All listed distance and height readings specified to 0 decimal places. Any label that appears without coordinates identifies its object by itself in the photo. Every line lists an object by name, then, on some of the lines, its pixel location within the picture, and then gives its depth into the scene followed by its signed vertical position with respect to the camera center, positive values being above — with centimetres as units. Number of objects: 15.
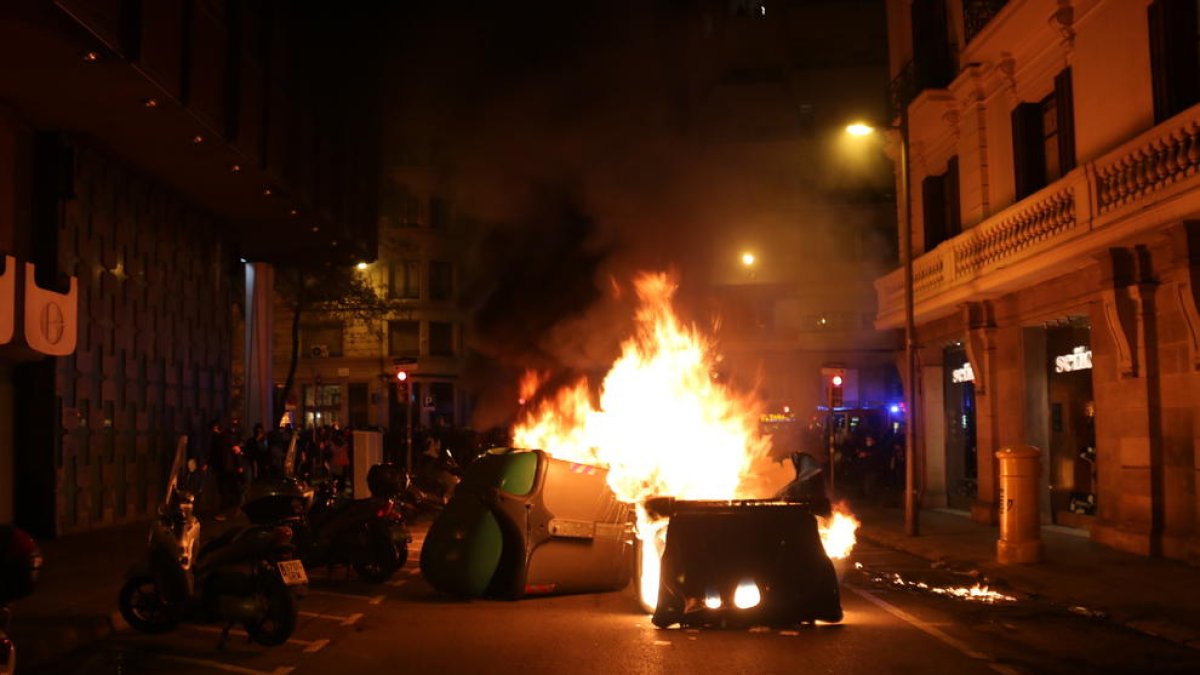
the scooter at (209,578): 771 -119
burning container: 803 -118
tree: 3322 +451
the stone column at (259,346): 2512 +186
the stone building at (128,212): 1280 +352
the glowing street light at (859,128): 1658 +463
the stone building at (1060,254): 1252 +228
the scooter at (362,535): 1097 -120
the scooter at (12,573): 582 -84
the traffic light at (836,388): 1940 +57
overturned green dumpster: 945 -103
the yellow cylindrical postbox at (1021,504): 1234 -102
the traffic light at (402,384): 2056 +74
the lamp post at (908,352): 1586 +105
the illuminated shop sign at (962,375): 1981 +83
